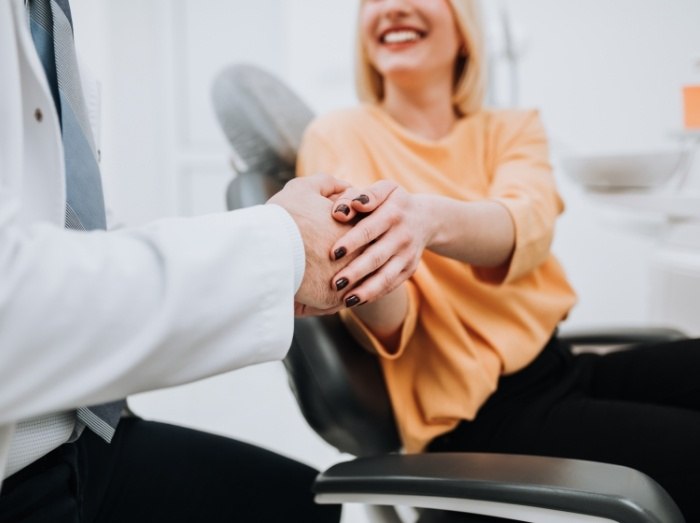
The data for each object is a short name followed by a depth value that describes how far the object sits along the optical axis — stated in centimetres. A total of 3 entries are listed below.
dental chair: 55
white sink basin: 117
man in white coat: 41
